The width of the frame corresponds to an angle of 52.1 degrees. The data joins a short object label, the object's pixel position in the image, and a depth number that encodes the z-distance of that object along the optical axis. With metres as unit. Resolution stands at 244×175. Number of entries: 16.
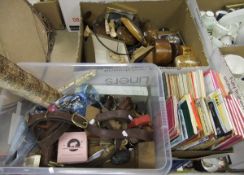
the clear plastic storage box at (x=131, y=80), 0.78
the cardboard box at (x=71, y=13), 1.16
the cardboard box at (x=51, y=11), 1.20
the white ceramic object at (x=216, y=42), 1.12
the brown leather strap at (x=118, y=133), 0.80
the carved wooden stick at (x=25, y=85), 0.70
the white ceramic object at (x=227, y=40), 1.18
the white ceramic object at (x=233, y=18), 1.23
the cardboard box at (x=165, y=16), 1.14
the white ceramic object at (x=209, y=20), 1.22
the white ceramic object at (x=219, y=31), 1.20
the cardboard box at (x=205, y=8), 1.06
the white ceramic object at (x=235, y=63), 1.04
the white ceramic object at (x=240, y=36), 1.16
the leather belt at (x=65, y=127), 0.80
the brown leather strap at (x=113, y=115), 0.82
